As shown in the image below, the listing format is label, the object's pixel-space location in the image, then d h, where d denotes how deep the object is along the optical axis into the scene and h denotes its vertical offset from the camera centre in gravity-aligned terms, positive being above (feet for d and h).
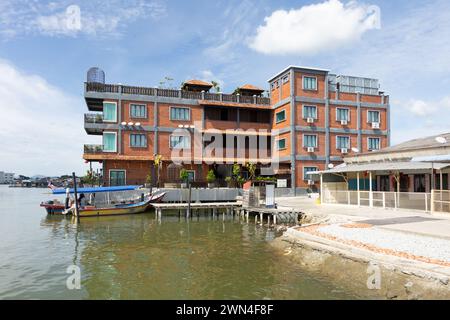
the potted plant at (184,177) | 124.11 -0.50
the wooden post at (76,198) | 89.94 -6.32
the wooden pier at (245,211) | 79.36 -9.82
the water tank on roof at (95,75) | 128.16 +39.09
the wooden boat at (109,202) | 98.94 -8.55
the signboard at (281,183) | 130.93 -2.76
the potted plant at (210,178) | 125.70 -0.85
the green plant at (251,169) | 134.04 +2.86
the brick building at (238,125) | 126.93 +20.97
